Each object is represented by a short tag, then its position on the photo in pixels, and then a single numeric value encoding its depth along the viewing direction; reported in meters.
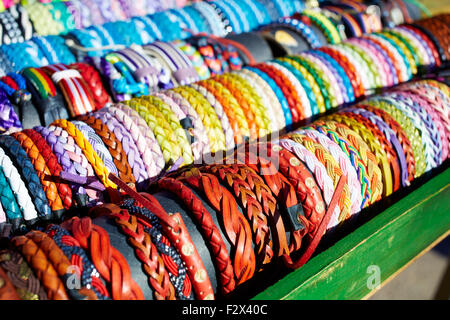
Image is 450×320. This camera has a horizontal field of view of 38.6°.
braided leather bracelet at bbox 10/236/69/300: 0.28
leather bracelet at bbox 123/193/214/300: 0.31
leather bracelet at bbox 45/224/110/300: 0.29
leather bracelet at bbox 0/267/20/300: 0.27
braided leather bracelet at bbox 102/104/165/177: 0.39
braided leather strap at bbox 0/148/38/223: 0.35
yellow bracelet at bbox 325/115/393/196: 0.39
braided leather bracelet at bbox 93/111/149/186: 0.38
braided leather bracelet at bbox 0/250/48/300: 0.28
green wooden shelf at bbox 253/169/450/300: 0.33
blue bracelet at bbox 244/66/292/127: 0.45
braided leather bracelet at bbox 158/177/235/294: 0.32
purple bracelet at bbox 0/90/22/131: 0.41
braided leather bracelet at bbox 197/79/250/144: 0.43
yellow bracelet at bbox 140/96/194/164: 0.40
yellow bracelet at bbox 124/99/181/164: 0.39
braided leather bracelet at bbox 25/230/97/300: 0.28
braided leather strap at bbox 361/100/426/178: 0.42
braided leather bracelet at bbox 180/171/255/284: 0.32
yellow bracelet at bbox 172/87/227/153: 0.42
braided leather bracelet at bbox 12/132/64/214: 0.36
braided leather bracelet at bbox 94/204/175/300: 0.30
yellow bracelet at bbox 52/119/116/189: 0.37
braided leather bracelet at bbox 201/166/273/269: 0.33
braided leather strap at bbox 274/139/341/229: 0.35
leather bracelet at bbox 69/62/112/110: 0.46
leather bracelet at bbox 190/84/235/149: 0.42
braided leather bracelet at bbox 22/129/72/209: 0.36
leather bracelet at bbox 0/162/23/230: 0.35
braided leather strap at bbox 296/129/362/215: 0.37
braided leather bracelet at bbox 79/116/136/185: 0.38
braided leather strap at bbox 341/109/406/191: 0.40
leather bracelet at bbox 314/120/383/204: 0.38
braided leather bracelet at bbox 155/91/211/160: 0.41
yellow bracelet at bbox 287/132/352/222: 0.36
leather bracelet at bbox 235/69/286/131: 0.44
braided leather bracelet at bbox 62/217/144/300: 0.29
